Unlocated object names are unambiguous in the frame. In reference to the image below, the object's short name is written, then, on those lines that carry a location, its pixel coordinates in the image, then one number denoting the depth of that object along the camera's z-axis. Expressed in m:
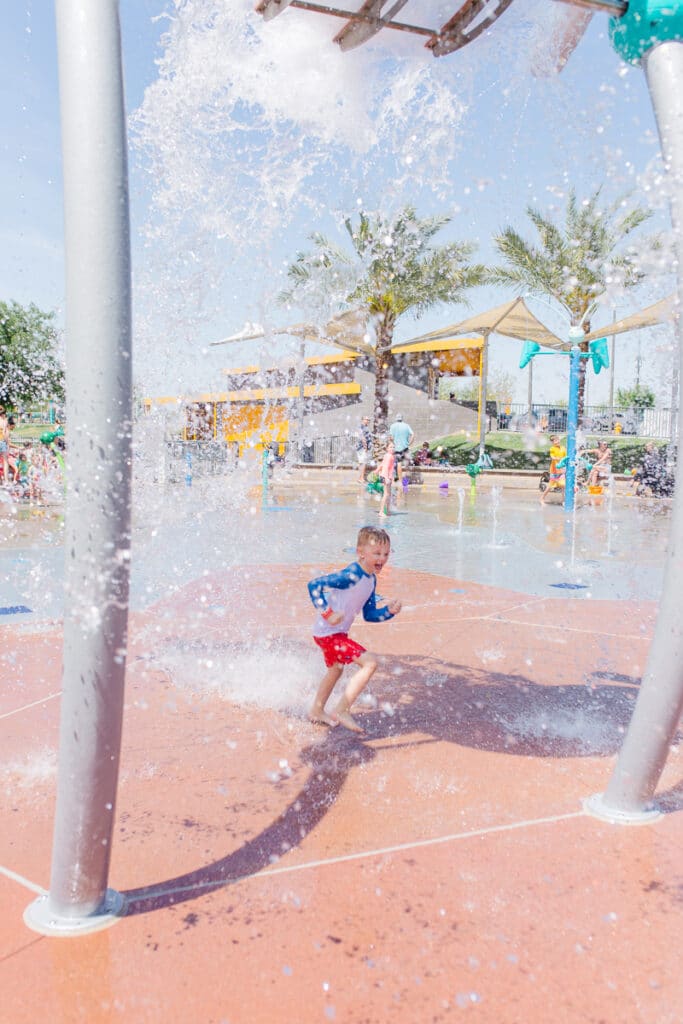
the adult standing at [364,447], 23.23
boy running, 4.08
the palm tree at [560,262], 11.90
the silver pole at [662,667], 2.99
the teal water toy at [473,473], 21.41
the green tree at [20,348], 26.72
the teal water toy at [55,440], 13.54
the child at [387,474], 14.61
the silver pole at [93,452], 2.35
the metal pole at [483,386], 26.33
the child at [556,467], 18.65
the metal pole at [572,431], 16.98
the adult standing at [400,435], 15.50
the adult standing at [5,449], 16.48
